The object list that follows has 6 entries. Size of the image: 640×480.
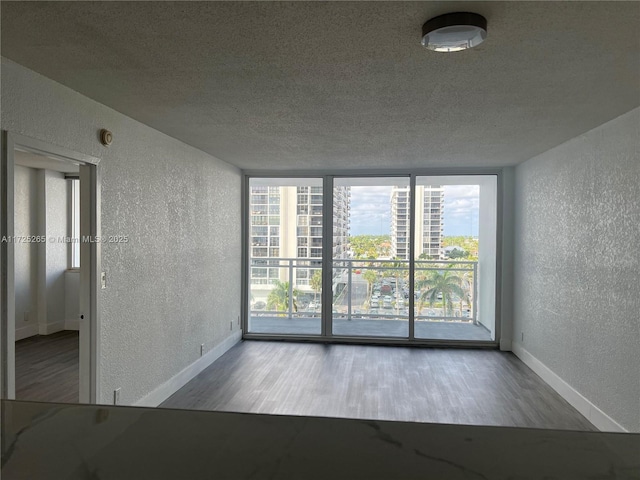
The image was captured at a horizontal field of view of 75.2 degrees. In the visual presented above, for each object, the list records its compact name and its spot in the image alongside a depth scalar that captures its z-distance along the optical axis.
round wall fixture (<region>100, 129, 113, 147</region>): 2.74
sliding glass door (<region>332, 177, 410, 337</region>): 5.68
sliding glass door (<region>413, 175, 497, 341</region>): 5.61
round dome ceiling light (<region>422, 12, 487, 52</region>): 1.55
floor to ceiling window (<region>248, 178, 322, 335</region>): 5.88
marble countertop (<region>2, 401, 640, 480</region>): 0.55
